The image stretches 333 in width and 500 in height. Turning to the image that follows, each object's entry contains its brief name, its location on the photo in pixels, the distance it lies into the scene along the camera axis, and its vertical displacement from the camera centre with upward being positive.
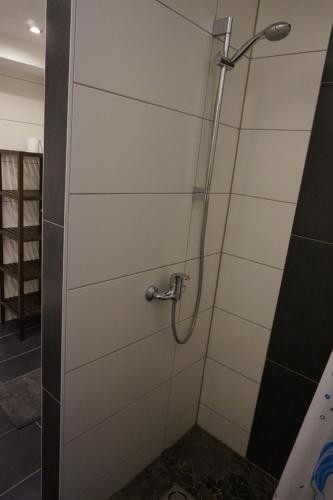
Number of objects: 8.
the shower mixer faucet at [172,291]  1.22 -0.45
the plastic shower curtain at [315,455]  0.83 -0.69
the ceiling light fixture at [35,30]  1.82 +0.68
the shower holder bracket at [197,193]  1.28 -0.08
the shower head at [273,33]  0.99 +0.44
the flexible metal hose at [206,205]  1.13 -0.12
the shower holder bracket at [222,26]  1.11 +0.50
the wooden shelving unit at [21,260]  2.25 -0.78
